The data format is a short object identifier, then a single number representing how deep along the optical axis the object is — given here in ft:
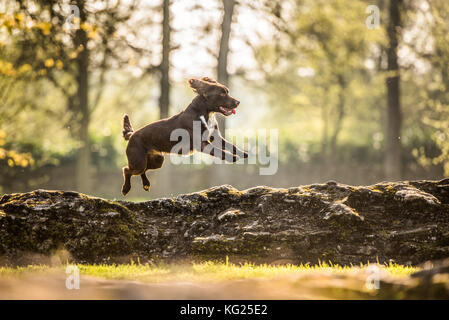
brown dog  21.49
